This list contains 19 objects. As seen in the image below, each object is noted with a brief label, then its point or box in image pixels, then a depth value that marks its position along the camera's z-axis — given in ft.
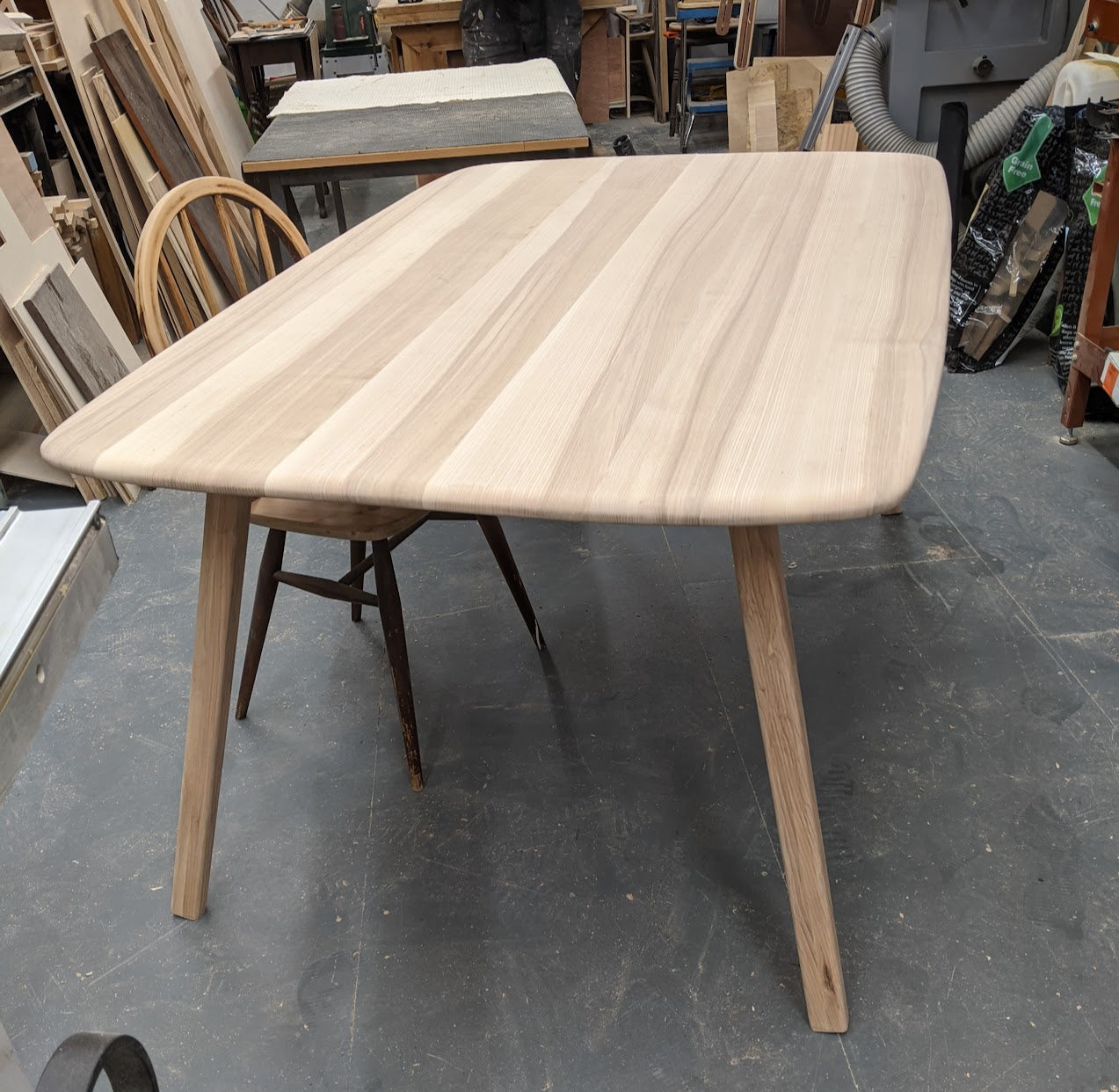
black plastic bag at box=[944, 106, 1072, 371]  7.91
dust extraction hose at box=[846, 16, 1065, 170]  9.68
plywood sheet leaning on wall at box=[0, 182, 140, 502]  7.15
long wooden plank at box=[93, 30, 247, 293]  9.95
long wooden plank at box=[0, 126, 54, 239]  7.37
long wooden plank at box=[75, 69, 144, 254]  9.48
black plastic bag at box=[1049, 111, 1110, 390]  7.42
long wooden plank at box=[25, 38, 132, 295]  8.73
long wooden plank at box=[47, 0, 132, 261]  9.37
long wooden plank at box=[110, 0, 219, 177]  10.73
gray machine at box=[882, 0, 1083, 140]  10.11
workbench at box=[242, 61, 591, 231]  7.72
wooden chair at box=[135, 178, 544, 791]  4.50
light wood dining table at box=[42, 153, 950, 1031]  2.72
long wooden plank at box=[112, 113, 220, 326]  9.78
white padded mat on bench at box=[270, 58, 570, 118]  9.52
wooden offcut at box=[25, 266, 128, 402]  7.36
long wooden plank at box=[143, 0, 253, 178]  12.03
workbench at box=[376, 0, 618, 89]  15.37
